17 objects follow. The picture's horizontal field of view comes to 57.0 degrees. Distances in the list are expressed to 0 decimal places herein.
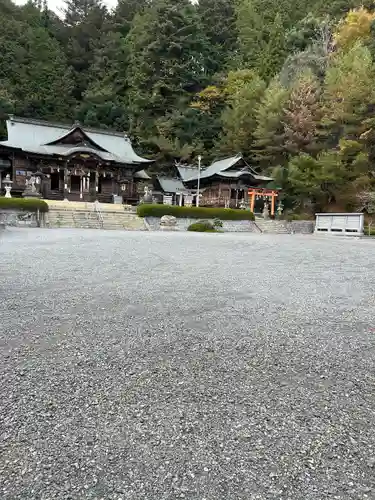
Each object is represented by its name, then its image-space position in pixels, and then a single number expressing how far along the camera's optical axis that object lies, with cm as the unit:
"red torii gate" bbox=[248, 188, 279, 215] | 2591
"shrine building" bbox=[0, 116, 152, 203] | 2475
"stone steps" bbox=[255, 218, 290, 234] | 2236
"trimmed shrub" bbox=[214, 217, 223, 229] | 2106
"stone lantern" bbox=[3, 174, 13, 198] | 2127
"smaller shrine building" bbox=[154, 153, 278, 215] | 2709
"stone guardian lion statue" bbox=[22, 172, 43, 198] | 2234
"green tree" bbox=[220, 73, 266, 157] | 3238
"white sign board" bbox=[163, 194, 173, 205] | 2915
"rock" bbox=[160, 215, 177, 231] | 1925
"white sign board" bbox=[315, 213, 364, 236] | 1841
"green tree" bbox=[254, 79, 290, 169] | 2862
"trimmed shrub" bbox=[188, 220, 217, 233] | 2000
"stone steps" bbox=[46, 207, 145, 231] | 1817
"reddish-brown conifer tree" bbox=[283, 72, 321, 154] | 2691
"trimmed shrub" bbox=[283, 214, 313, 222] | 2408
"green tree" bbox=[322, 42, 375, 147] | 2283
